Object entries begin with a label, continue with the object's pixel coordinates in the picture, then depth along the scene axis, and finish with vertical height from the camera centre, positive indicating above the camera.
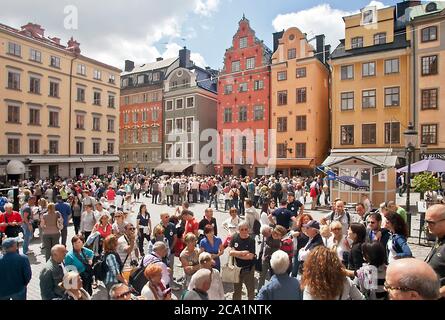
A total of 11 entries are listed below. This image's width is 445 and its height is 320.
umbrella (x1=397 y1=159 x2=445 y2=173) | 12.78 +0.03
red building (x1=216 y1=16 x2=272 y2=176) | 29.30 +6.66
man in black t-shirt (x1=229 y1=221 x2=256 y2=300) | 5.57 -1.68
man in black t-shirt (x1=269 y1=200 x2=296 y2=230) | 8.30 -1.40
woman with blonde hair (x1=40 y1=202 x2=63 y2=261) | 8.05 -1.66
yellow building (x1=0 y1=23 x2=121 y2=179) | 28.20 +6.29
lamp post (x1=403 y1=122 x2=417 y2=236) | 11.98 +1.05
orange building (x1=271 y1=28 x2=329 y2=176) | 31.45 +6.80
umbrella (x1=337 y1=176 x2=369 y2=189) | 15.20 -0.80
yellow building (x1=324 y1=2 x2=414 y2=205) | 27.23 +7.42
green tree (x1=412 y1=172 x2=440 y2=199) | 12.99 -0.70
